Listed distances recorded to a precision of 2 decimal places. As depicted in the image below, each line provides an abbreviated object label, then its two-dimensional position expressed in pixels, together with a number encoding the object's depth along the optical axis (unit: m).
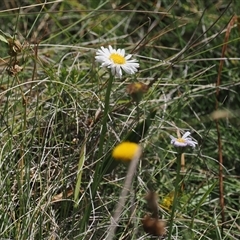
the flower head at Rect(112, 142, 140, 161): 1.40
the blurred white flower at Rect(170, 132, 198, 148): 1.45
